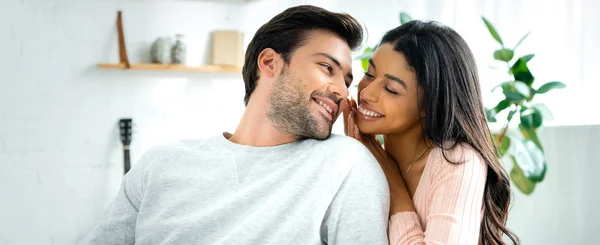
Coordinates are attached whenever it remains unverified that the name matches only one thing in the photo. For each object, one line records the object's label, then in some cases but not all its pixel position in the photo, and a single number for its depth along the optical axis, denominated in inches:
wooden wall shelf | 166.7
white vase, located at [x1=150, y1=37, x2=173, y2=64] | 169.2
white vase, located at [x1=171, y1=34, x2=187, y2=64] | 170.7
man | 59.7
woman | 58.7
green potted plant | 124.1
